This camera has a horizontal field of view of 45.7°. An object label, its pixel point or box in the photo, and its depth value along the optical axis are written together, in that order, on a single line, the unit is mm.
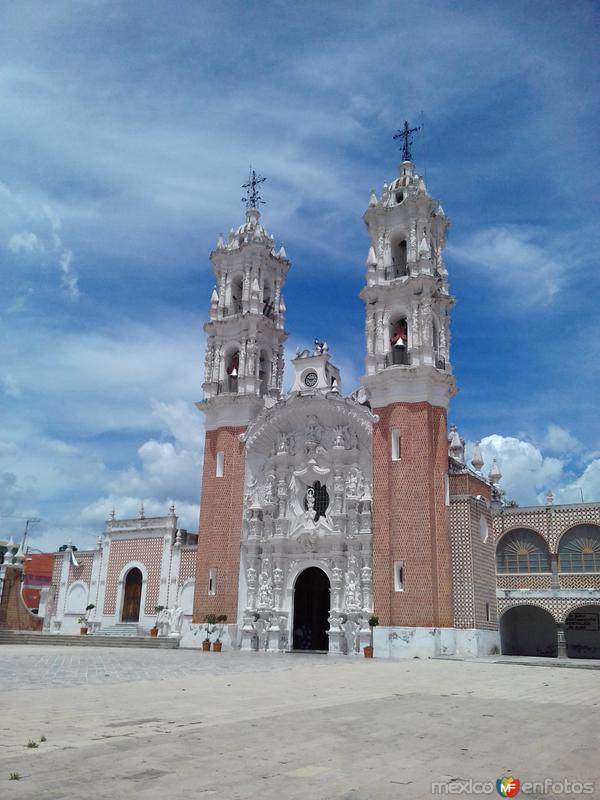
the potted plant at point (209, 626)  32906
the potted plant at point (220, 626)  32688
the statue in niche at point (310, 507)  33344
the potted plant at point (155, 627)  37750
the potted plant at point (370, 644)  29094
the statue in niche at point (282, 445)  35156
